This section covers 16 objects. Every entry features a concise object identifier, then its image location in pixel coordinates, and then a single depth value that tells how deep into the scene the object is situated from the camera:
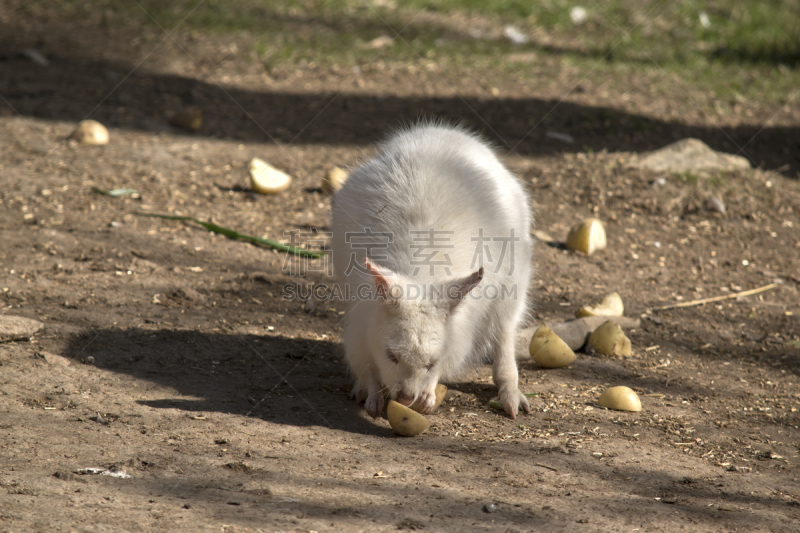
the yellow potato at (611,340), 8.27
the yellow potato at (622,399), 7.02
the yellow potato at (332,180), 12.02
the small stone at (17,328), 7.00
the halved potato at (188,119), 14.16
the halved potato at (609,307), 9.09
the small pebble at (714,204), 12.30
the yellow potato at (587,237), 10.94
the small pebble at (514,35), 19.79
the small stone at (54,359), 6.82
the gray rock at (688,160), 13.13
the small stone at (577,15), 21.34
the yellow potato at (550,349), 7.88
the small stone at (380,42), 18.19
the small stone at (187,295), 8.73
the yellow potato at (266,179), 12.30
